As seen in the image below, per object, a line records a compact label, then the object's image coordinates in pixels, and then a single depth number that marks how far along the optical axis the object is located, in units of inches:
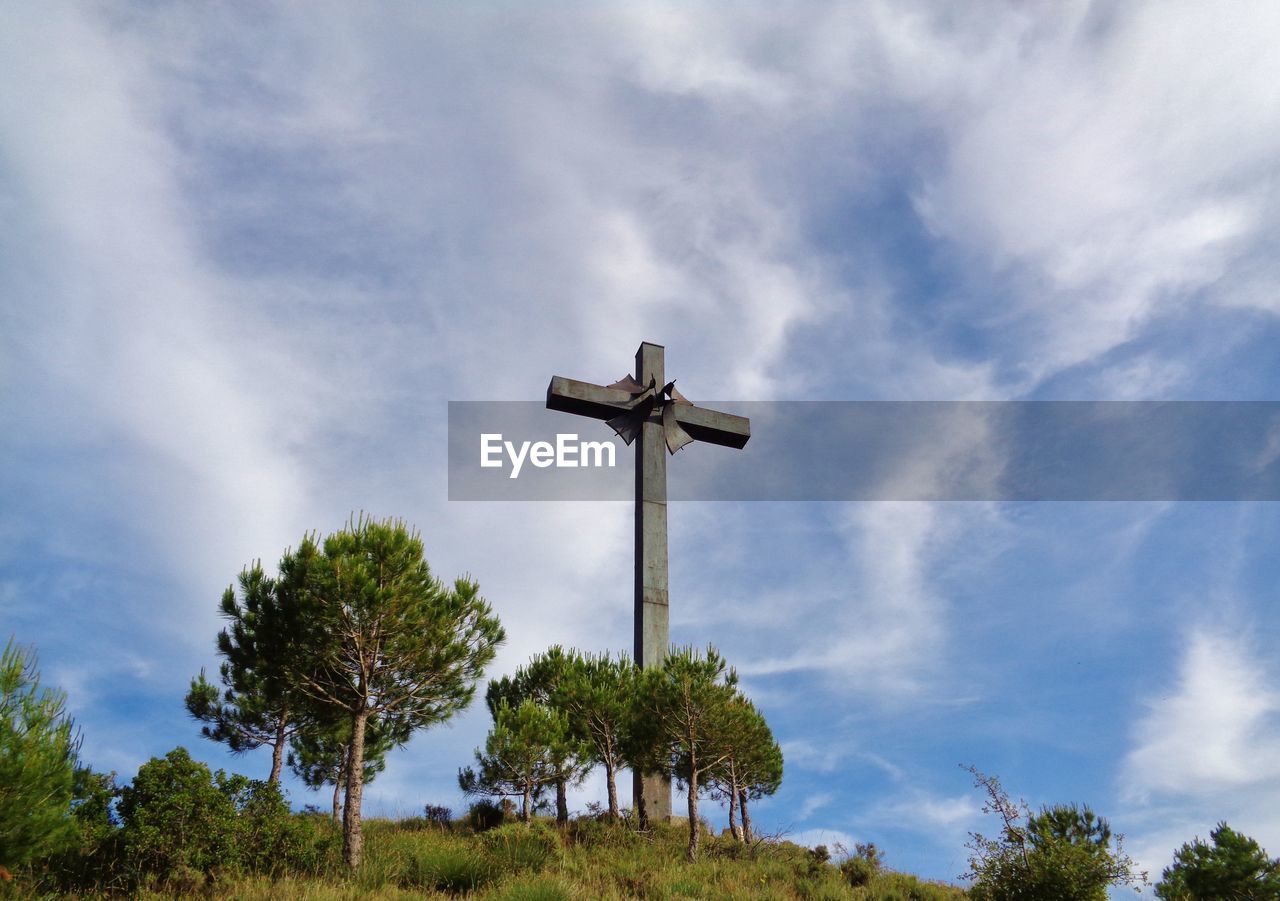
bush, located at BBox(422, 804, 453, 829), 942.0
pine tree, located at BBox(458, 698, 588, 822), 882.8
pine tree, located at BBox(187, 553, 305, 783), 810.2
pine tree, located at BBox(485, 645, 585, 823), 962.1
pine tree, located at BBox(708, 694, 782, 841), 876.6
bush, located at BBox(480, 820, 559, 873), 663.1
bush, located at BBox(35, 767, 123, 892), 559.2
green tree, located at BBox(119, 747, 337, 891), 578.9
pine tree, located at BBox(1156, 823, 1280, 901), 1029.8
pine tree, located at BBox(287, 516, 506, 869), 739.4
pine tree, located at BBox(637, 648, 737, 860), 818.2
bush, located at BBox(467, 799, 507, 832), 899.4
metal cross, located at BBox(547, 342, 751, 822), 876.6
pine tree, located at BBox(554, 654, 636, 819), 926.4
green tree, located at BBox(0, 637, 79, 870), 470.9
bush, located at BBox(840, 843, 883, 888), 778.8
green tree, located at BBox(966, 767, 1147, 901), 572.4
